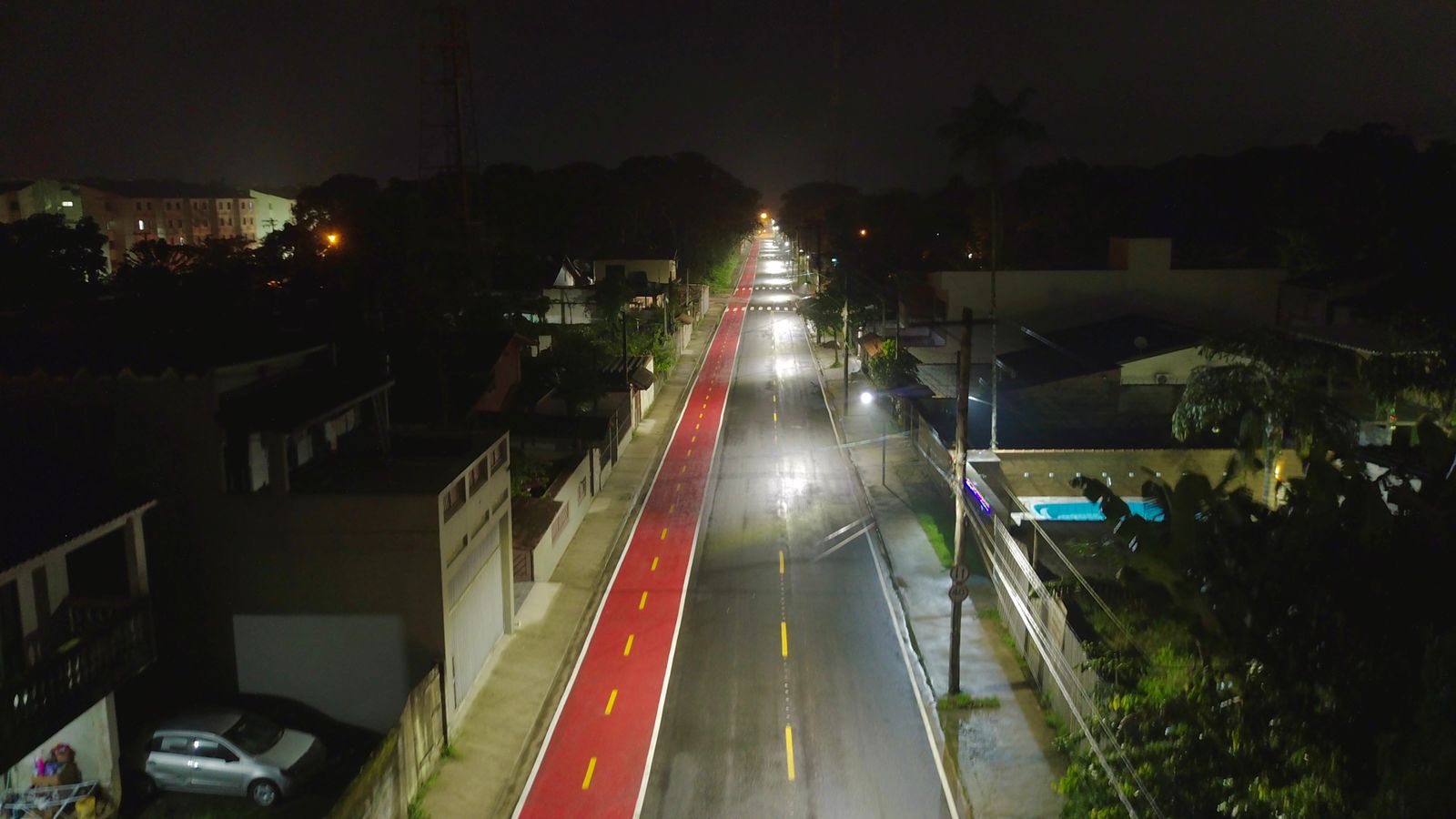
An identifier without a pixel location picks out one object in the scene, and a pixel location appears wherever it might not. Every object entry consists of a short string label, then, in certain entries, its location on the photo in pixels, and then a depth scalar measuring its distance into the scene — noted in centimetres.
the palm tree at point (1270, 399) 2362
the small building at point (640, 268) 8769
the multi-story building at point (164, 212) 10394
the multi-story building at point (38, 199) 8638
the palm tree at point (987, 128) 4206
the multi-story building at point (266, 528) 1650
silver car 1576
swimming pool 3028
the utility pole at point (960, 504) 1897
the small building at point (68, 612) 1313
